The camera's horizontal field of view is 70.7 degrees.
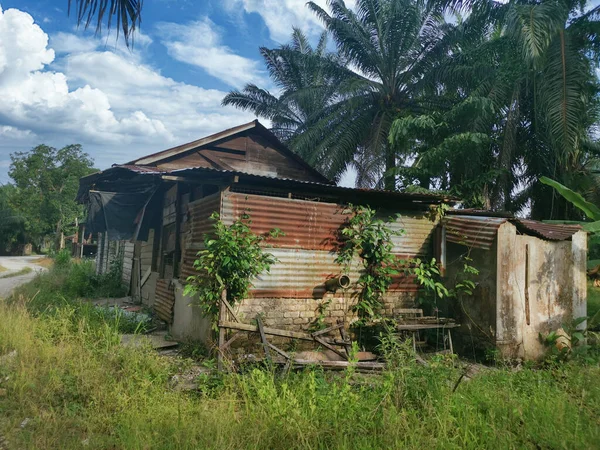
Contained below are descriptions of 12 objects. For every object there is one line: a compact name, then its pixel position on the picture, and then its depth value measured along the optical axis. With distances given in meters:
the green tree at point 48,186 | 37.88
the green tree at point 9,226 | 37.56
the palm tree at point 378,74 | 15.27
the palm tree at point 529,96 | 11.57
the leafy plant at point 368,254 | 6.90
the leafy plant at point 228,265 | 5.76
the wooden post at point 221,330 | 5.37
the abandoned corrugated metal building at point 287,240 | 6.38
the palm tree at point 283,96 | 20.58
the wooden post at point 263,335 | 5.29
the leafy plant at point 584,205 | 7.05
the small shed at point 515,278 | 6.63
